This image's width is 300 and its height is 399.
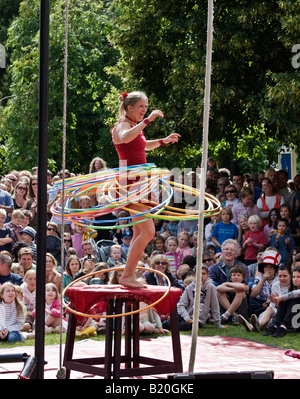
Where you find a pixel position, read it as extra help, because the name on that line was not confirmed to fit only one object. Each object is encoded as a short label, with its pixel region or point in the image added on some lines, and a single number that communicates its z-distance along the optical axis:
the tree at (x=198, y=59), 17.69
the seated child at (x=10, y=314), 12.70
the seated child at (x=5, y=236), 15.07
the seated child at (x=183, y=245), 16.11
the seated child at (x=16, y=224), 15.55
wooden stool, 8.46
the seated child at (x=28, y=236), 15.40
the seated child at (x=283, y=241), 15.19
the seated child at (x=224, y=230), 15.98
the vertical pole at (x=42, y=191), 6.56
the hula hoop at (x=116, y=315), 8.36
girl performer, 8.84
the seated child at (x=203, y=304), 14.01
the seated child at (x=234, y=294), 14.26
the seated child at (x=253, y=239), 15.72
